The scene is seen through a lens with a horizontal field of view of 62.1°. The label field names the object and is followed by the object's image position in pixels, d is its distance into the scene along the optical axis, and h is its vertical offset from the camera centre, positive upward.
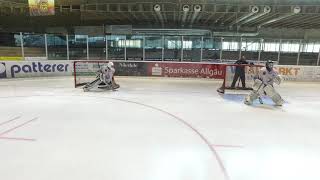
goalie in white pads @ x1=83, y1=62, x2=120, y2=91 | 9.66 -0.60
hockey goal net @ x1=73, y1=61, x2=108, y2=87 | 11.26 -0.36
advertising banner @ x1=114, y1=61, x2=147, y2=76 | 13.26 -0.25
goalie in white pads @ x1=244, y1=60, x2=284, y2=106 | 7.51 -0.56
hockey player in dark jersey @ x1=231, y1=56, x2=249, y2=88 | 9.91 -0.41
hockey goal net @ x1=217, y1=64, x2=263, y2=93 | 9.91 -0.45
